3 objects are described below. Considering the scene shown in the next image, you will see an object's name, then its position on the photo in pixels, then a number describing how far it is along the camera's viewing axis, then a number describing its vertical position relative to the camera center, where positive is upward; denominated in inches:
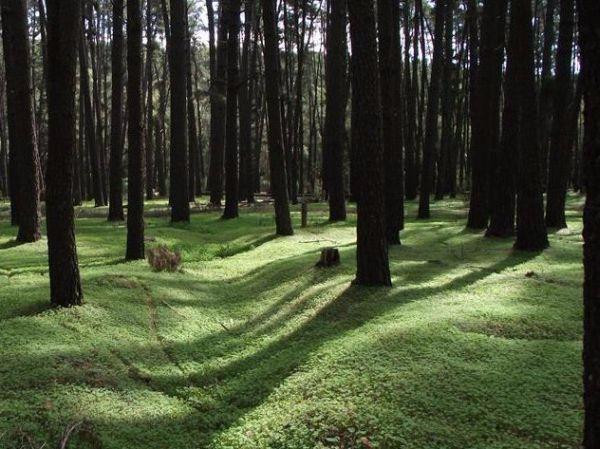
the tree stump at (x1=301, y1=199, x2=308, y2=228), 624.2 -29.2
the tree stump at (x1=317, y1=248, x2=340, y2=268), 353.2 -43.7
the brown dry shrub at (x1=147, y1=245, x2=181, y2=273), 362.3 -44.0
